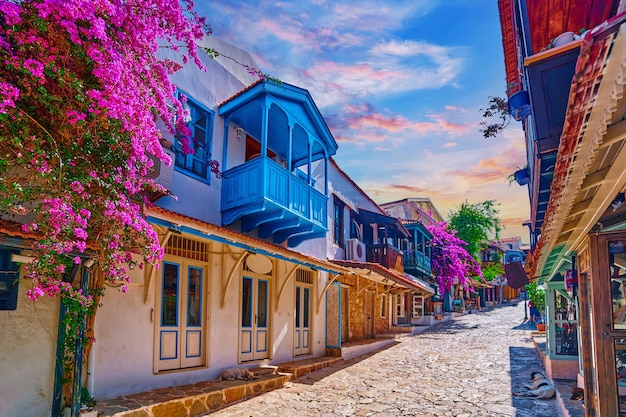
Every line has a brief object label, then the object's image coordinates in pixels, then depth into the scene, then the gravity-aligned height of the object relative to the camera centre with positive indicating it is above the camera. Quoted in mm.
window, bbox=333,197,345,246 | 18703 +2103
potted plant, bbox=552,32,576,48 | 6273 +3122
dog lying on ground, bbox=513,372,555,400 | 9055 -2245
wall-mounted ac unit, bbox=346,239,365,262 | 19656 +1070
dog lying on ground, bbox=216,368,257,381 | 10031 -2117
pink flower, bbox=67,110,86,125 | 5027 +1684
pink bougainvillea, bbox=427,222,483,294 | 32719 +1114
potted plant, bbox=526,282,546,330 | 20328 -961
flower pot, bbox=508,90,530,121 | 8070 +2937
